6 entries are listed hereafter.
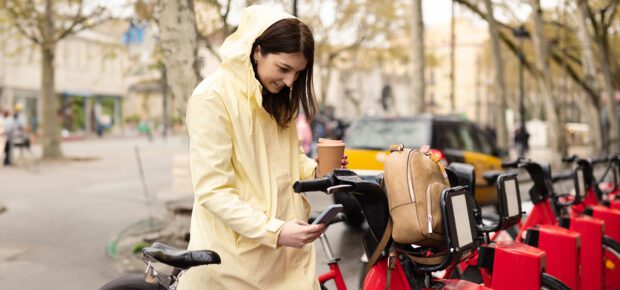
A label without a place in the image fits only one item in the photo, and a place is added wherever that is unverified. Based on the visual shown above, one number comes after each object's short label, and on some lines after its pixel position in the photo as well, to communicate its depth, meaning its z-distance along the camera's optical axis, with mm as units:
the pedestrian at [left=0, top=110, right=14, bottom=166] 18719
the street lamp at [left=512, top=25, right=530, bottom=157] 24125
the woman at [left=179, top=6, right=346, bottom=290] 1999
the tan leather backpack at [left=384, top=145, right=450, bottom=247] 2402
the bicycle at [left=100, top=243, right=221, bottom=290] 2029
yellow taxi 8266
